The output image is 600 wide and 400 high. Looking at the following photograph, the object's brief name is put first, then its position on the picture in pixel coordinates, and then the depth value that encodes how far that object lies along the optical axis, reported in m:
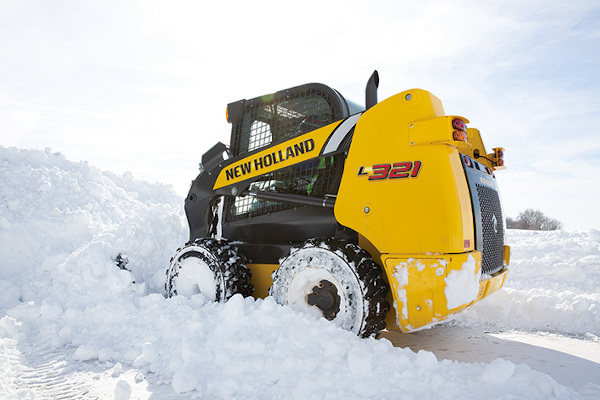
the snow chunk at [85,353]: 3.39
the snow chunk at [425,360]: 2.70
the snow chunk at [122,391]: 2.58
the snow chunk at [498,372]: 2.54
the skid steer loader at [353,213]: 3.12
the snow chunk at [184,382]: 2.73
